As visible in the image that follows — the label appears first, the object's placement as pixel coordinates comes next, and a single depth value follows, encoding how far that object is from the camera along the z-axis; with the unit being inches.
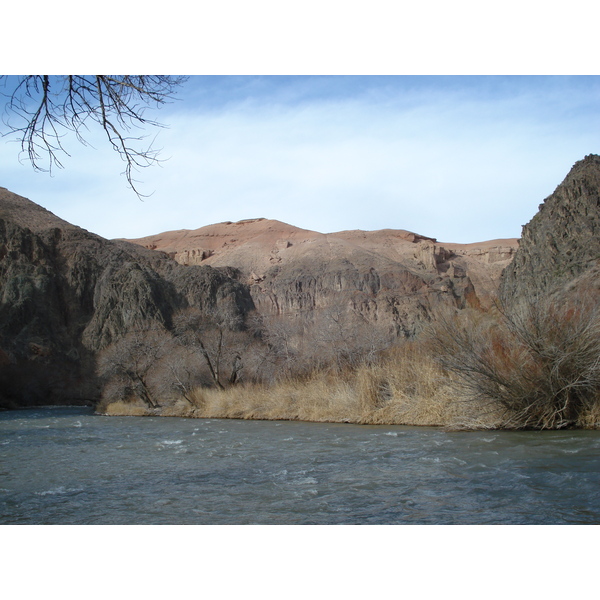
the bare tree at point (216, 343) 924.0
